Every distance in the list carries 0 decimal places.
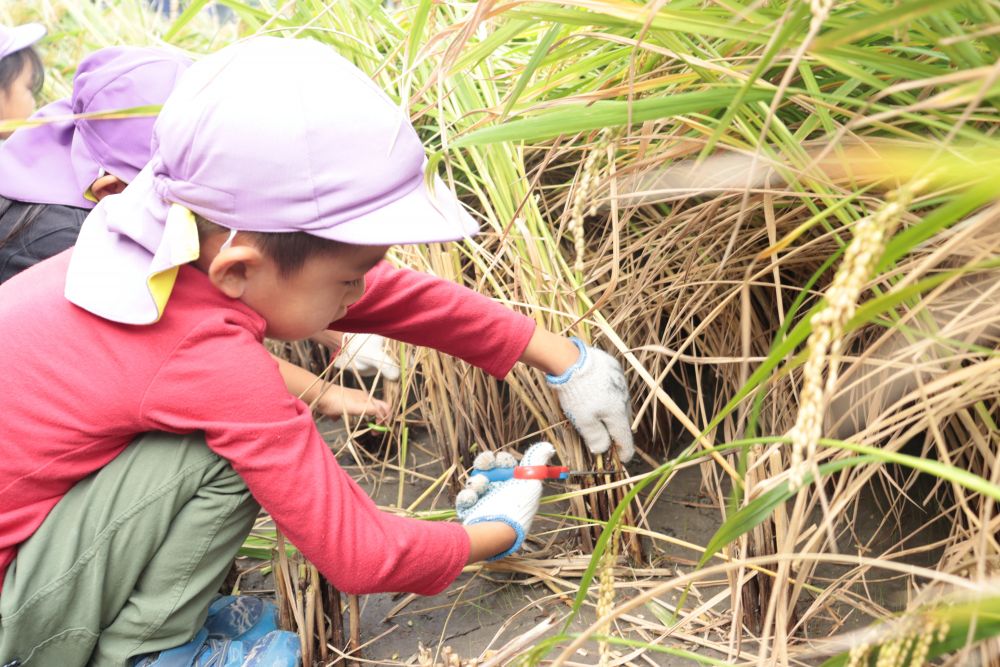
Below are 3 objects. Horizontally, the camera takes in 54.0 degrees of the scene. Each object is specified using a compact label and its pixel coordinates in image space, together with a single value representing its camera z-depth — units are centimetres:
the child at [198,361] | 112
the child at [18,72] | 212
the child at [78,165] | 169
